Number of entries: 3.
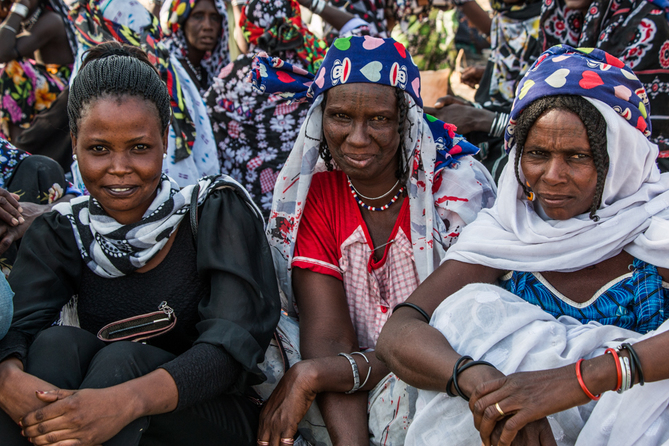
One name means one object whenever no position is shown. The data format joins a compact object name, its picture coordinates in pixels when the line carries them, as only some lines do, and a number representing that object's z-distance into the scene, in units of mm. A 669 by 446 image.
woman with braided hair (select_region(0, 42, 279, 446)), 1942
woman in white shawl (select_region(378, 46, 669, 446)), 1734
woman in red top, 2643
